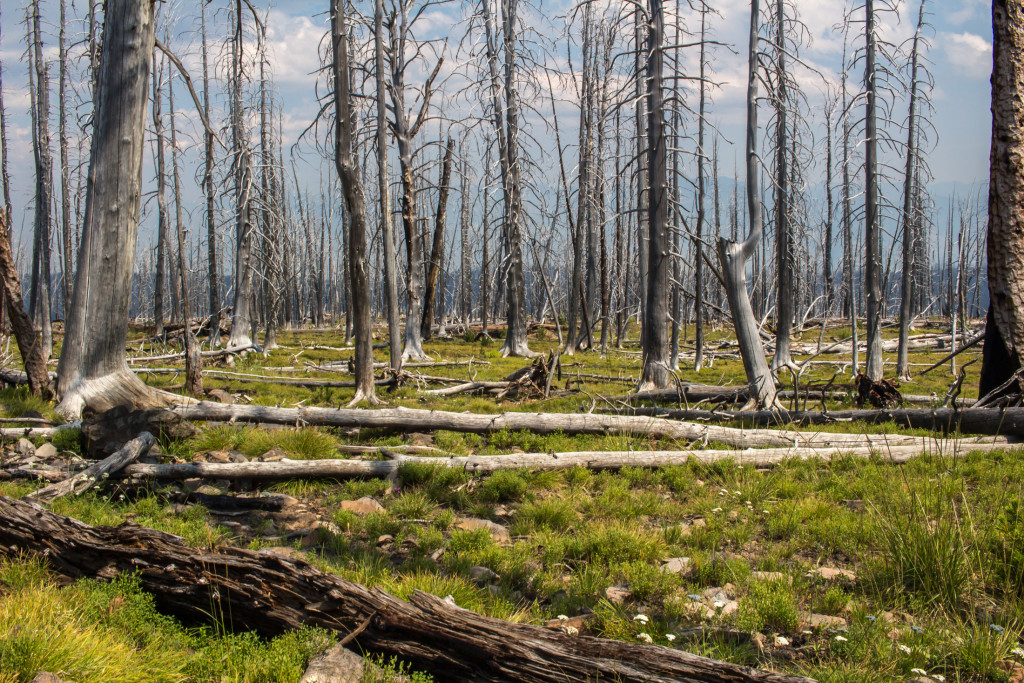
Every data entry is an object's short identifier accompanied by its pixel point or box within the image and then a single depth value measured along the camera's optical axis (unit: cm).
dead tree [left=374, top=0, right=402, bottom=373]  1226
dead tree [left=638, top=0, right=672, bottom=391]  1041
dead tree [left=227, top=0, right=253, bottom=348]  1862
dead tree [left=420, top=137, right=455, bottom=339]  2097
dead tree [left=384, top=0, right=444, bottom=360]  1512
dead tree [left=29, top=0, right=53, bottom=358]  1891
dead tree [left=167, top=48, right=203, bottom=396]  857
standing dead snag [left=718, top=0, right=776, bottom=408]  938
